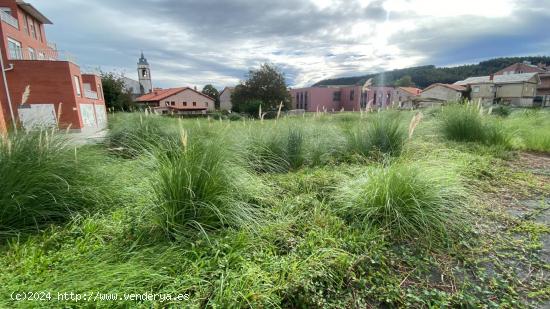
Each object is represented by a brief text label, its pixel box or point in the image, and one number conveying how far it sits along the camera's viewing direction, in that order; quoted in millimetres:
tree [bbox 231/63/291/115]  37156
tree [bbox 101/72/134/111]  28805
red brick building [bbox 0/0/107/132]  14320
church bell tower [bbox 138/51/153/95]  55706
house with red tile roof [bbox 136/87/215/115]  44562
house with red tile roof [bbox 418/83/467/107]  40753
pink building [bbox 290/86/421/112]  53119
